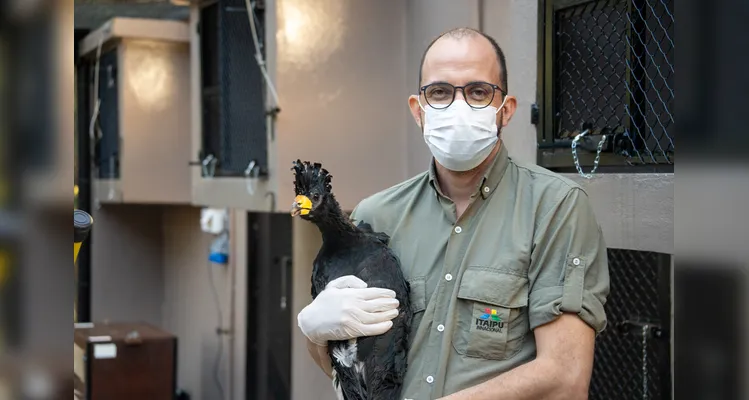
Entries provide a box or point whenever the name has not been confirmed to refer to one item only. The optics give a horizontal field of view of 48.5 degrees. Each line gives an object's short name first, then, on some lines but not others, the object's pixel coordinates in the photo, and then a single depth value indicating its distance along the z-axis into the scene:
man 2.08
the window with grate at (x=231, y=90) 5.27
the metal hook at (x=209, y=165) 5.90
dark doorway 6.39
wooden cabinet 6.04
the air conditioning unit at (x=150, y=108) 7.50
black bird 2.27
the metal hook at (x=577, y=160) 3.11
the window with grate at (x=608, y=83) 2.95
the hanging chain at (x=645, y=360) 3.85
